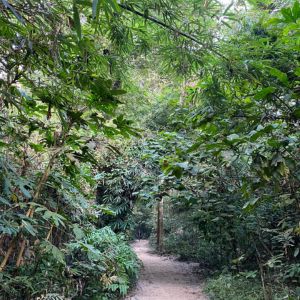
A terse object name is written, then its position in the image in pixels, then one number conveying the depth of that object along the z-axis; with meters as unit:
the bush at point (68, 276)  1.75
